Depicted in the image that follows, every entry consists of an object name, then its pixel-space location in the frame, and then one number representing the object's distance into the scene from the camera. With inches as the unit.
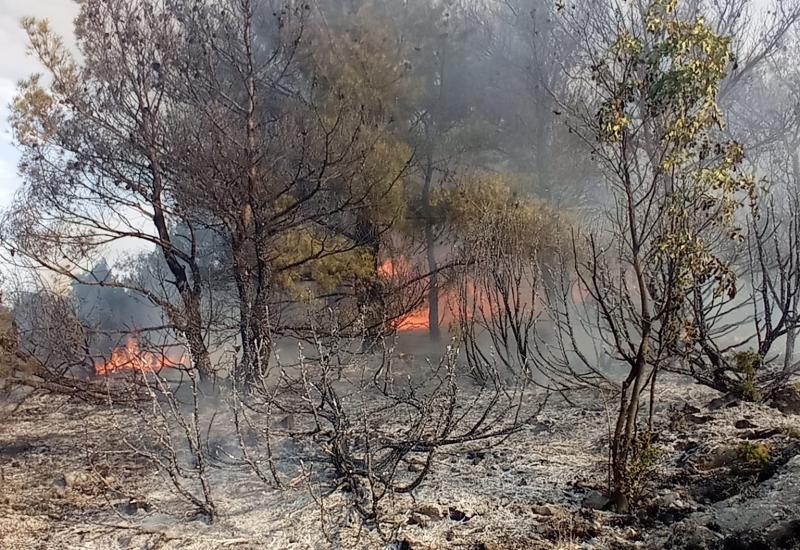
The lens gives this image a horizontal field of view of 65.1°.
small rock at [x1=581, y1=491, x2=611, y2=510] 194.7
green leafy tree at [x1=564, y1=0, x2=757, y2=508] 171.1
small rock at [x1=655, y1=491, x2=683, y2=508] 190.5
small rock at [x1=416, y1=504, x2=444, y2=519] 194.9
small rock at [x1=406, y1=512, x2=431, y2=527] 189.5
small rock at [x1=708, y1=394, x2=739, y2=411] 290.2
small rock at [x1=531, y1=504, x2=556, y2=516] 190.9
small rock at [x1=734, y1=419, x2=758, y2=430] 247.6
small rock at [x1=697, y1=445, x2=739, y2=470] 213.8
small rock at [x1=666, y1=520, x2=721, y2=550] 161.5
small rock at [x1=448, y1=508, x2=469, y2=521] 193.2
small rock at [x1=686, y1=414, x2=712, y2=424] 269.3
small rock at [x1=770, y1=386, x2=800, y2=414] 283.9
